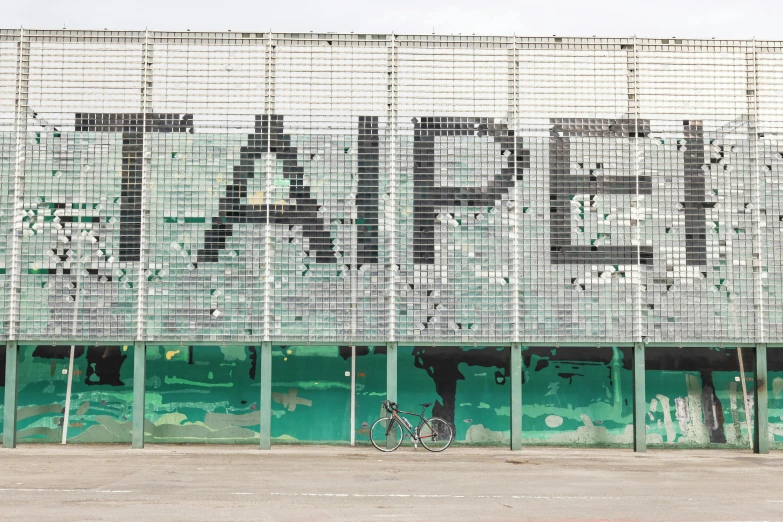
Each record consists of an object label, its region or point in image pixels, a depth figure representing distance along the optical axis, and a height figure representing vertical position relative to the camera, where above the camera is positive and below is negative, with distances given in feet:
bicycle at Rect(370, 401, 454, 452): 73.00 -11.40
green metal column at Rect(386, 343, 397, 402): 73.67 -6.61
